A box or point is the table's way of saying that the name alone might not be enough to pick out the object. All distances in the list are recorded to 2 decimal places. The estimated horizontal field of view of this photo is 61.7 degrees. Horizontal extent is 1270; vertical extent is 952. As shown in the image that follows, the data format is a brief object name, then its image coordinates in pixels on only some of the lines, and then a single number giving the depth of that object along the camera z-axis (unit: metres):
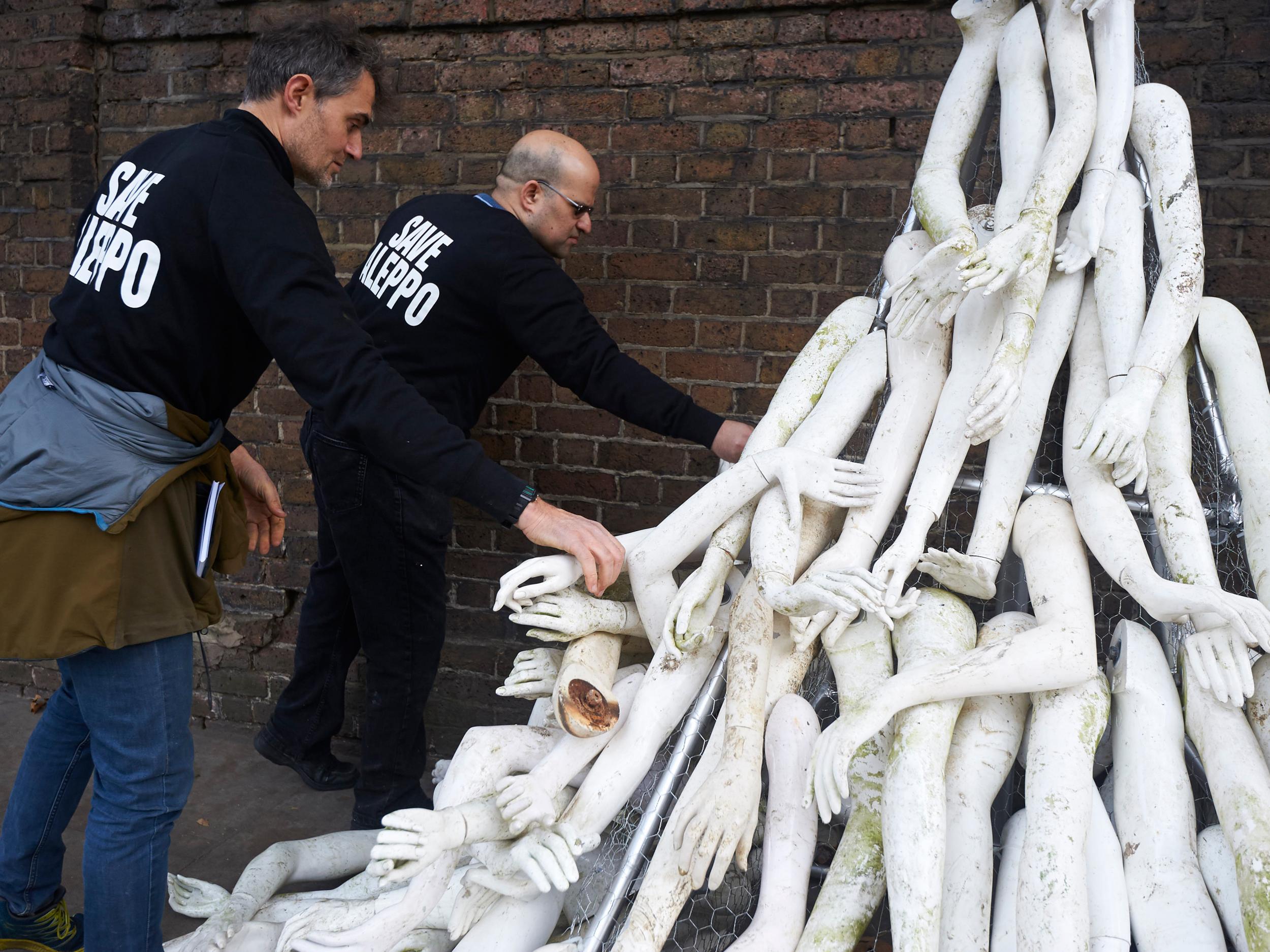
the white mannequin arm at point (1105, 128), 1.82
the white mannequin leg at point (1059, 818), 1.36
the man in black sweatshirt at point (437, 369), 2.46
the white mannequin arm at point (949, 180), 1.70
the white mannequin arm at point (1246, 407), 1.66
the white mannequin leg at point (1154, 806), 1.40
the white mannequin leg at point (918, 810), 1.38
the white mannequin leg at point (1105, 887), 1.40
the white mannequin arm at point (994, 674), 1.48
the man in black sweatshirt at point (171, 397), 1.65
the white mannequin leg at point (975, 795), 1.43
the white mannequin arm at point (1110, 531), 1.45
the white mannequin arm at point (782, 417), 1.69
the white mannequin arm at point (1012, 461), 1.65
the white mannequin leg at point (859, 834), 1.48
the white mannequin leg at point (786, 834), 1.50
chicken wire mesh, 1.67
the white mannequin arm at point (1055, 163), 1.70
